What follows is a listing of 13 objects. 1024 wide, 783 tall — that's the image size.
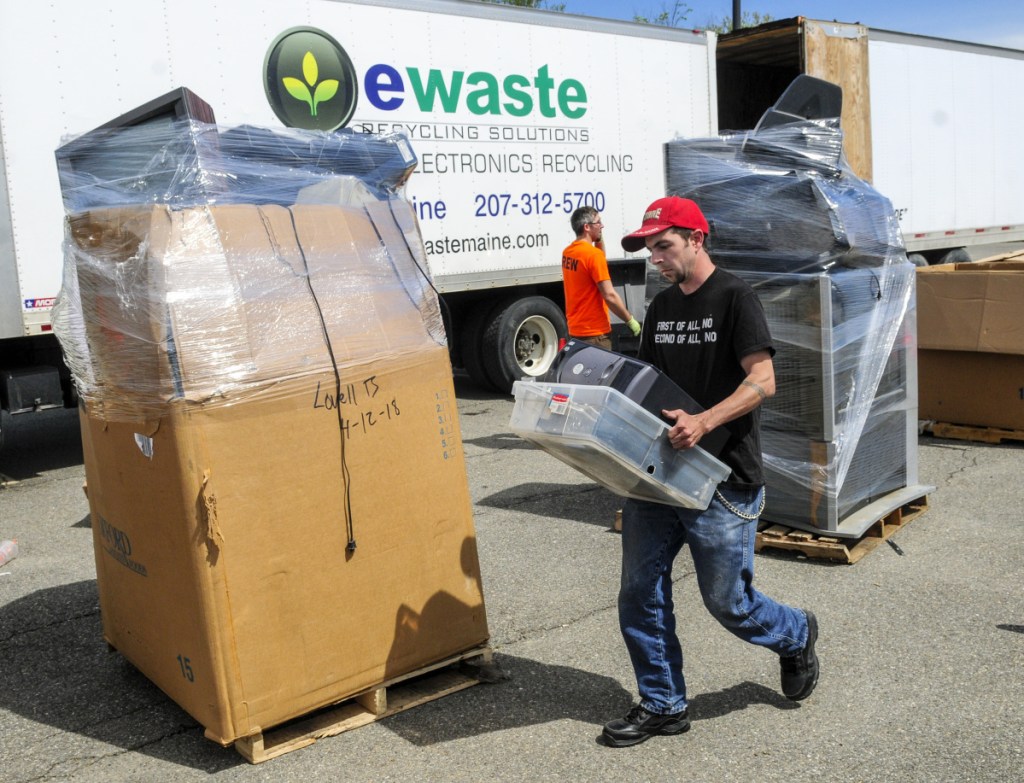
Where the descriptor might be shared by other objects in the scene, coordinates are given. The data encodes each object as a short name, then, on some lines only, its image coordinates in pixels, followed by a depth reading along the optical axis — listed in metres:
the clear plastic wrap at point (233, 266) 3.27
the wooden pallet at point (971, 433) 7.58
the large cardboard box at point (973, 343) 7.43
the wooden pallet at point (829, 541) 5.16
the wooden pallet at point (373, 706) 3.45
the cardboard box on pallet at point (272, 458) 3.27
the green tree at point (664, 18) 33.19
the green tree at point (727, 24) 37.84
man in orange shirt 7.31
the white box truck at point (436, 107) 7.20
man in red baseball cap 3.30
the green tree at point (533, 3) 34.78
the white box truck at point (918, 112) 12.25
